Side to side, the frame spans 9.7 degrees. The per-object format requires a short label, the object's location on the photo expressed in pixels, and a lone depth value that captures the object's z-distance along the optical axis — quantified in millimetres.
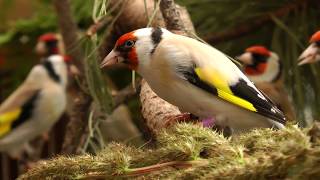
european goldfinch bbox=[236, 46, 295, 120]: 1491
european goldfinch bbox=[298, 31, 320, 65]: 1400
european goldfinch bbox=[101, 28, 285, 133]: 1208
